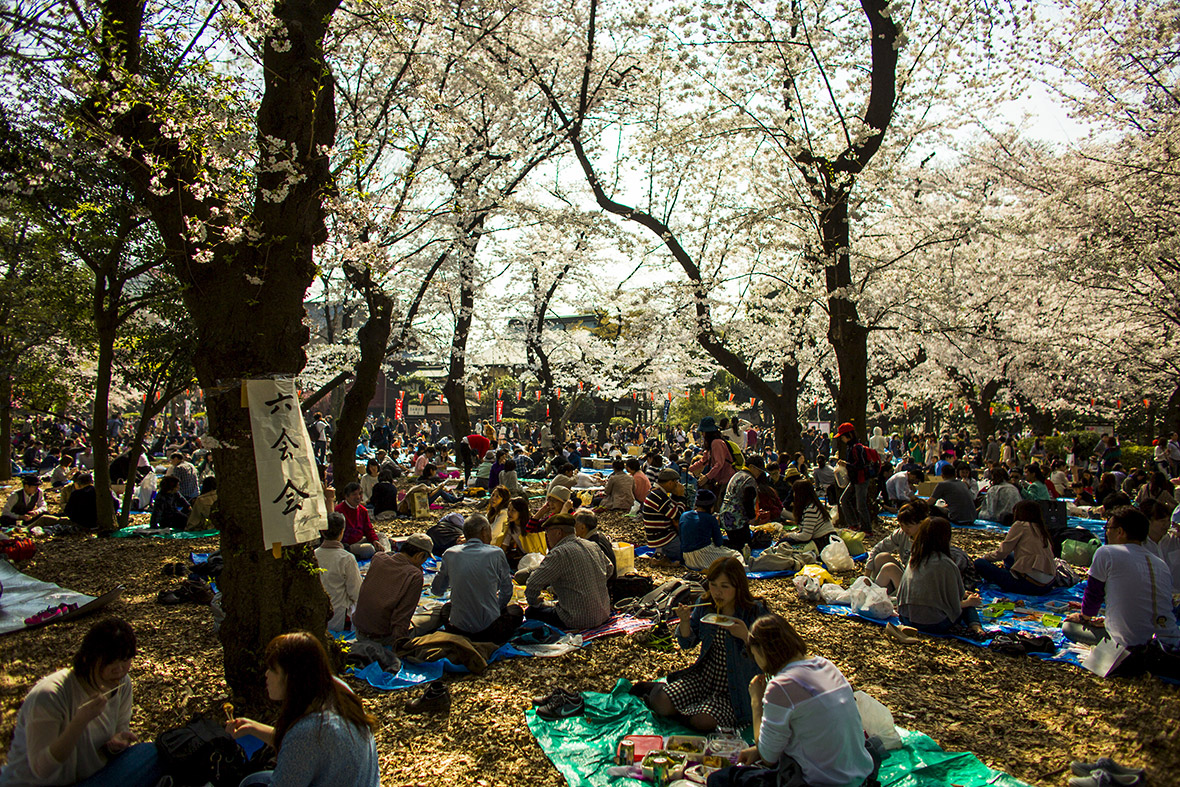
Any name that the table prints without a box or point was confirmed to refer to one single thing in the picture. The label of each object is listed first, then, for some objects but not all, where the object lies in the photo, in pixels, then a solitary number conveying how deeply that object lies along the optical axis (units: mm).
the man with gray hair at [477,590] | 5520
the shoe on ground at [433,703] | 4426
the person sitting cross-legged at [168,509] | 10750
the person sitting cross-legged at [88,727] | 2801
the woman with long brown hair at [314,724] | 2463
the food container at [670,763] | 3531
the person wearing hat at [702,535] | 7668
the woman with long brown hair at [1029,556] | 6855
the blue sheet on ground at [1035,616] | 5469
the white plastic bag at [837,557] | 7926
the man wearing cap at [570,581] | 5793
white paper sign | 3953
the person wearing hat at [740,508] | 8953
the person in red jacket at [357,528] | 8094
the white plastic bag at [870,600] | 6266
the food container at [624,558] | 7527
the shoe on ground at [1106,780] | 3199
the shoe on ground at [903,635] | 5707
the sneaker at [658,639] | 5561
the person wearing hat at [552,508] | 7270
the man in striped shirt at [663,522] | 8539
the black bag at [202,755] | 3105
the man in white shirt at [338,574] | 5738
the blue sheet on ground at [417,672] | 4852
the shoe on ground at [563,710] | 4292
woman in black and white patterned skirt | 3807
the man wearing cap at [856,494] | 10030
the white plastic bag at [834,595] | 6746
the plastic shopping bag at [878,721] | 3789
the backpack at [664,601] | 6031
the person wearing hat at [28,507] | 10531
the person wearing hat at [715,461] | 10906
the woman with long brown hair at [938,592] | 5688
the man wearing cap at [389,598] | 5570
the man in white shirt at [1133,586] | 4730
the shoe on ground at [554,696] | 4387
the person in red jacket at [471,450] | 15992
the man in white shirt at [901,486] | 11555
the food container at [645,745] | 3729
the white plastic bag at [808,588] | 6848
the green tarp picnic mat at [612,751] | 3574
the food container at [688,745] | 3697
